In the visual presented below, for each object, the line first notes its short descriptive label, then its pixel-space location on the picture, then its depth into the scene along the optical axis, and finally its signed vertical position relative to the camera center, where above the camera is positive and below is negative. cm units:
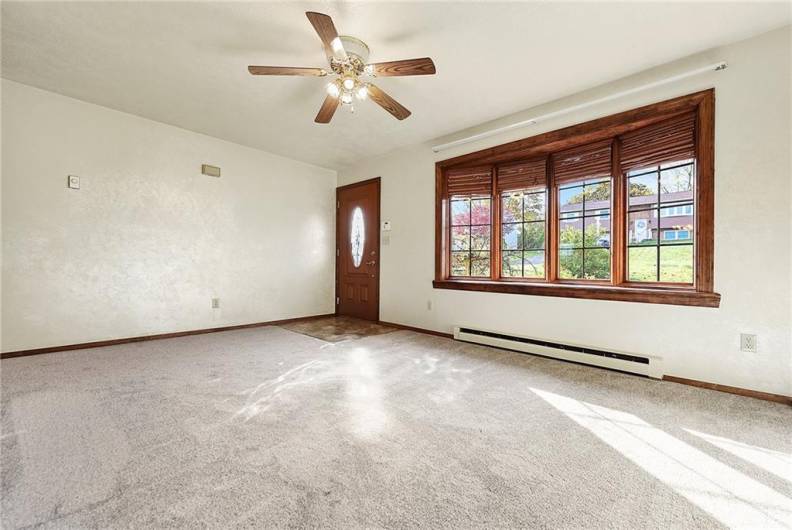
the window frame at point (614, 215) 273 +54
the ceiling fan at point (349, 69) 219 +148
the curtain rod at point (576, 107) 265 +163
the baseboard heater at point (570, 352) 291 -85
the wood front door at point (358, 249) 557 +30
